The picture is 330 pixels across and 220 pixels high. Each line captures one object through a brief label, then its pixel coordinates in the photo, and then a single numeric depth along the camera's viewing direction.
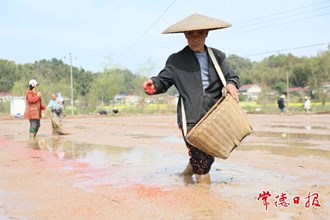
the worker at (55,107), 17.03
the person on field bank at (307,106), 33.12
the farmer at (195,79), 5.32
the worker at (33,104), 13.12
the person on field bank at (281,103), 32.12
